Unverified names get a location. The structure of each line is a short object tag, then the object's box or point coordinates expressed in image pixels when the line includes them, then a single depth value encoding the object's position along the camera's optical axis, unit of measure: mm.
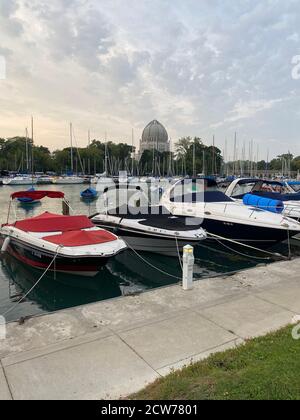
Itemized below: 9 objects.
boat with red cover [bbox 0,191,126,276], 9875
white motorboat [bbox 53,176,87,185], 70050
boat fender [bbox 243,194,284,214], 15062
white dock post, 7858
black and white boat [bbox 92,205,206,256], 12570
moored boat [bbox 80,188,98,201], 41906
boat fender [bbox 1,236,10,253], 11819
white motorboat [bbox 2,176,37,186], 64625
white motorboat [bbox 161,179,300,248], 12961
